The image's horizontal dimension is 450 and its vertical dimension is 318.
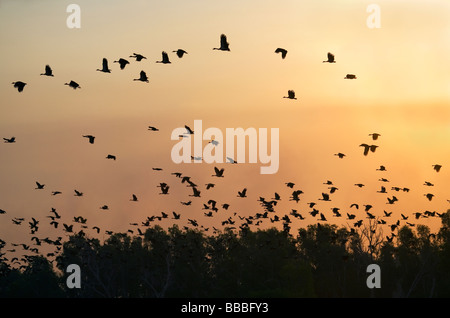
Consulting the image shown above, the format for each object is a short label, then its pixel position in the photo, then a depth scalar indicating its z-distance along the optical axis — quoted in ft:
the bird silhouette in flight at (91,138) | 258.37
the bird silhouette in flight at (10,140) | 268.41
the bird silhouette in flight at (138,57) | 247.46
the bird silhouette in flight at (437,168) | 266.88
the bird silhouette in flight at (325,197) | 286.70
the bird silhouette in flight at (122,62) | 242.17
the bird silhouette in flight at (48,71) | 242.58
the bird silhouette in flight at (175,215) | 298.60
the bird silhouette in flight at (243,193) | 277.78
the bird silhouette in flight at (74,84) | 247.50
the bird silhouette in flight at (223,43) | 227.20
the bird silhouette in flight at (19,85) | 244.83
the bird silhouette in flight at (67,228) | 295.28
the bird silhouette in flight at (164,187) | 268.62
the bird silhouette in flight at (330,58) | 241.55
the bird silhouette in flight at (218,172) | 268.17
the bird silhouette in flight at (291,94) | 257.73
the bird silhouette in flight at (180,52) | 238.29
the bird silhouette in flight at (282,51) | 241.55
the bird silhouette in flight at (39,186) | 286.05
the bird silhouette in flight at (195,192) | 277.44
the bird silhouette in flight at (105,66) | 241.96
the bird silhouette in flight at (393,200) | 290.56
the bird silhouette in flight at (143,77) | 244.18
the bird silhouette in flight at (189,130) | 254.65
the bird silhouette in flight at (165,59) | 237.04
